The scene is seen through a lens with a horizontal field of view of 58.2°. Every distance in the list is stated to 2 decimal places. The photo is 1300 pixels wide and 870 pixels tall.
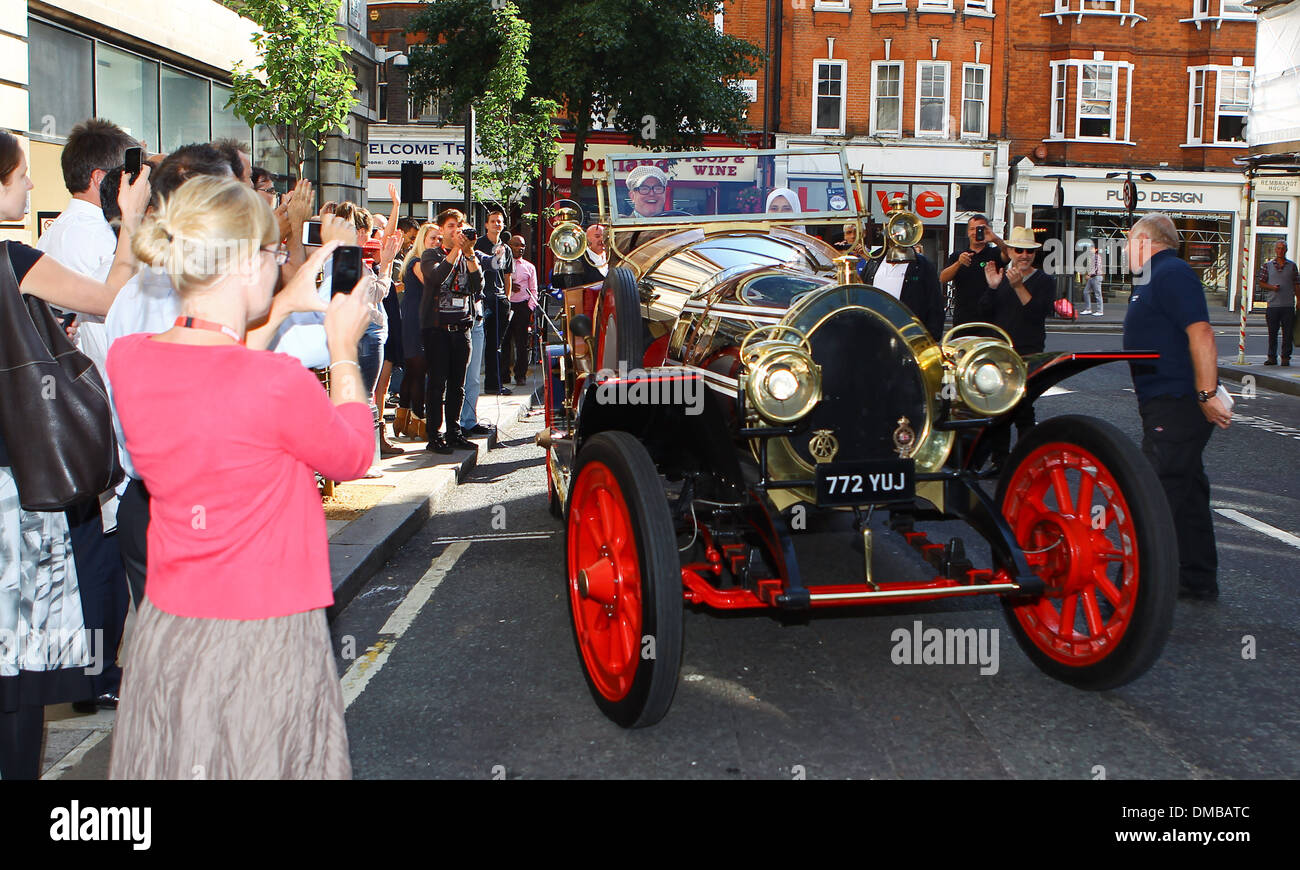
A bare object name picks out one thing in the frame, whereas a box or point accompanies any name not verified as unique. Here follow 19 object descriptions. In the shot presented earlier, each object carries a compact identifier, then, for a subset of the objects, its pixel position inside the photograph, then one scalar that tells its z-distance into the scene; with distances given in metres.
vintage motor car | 3.91
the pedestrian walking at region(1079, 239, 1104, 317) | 29.77
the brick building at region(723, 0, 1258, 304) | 32.12
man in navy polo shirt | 5.43
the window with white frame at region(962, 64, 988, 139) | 32.53
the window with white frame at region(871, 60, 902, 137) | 32.31
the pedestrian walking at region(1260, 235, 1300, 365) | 17.30
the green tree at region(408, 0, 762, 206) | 26.89
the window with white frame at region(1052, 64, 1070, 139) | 32.72
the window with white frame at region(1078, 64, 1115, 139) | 32.78
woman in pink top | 2.25
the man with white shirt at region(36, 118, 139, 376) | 4.07
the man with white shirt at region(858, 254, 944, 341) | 9.18
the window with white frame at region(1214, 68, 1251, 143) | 32.97
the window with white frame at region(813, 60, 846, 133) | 32.28
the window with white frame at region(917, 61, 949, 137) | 32.25
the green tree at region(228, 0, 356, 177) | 12.37
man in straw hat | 8.28
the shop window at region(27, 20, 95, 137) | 11.66
